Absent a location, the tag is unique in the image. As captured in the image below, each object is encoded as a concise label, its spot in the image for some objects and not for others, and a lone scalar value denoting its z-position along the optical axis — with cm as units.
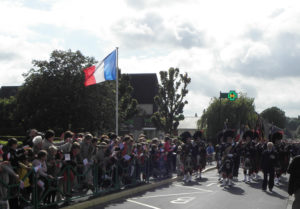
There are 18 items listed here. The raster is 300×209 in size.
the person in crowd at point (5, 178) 839
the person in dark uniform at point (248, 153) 1878
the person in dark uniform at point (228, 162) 1697
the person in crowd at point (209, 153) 3110
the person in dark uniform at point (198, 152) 1939
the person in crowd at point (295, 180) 739
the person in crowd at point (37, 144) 1054
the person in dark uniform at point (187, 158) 1852
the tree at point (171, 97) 4934
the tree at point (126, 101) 4950
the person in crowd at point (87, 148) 1245
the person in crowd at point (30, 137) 1120
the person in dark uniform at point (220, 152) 1780
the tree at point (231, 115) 4984
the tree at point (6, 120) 5444
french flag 1953
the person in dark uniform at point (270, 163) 1516
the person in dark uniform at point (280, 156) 1702
